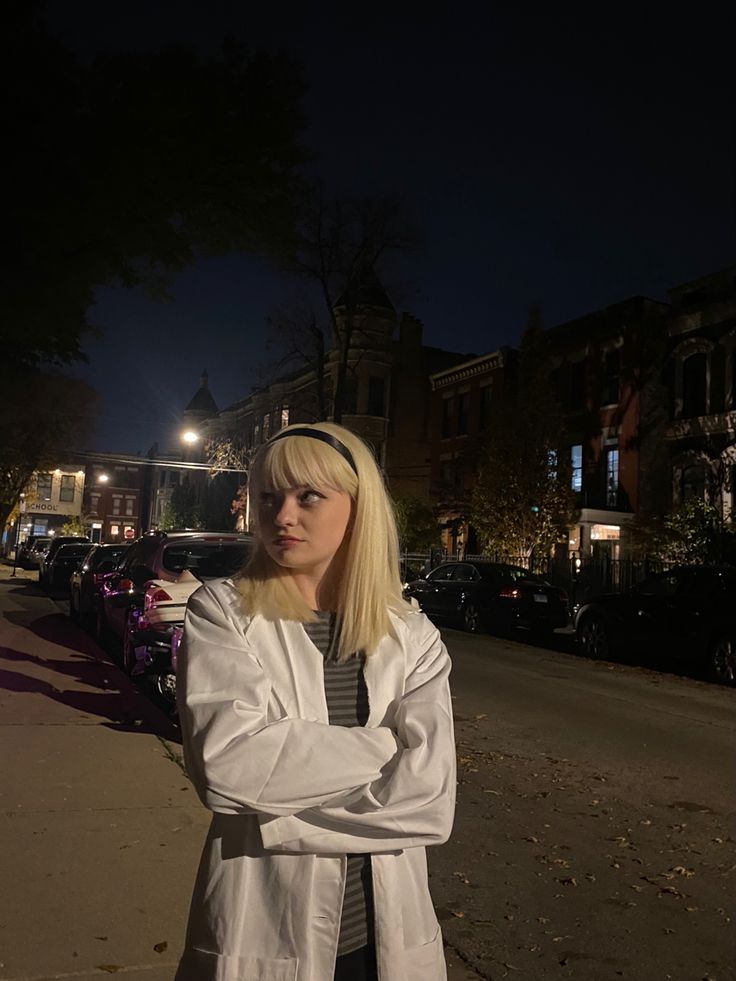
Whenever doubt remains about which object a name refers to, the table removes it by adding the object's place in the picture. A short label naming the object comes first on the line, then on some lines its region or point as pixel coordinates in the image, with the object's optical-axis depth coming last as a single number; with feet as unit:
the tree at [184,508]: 177.78
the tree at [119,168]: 34.06
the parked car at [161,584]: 30.01
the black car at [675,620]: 40.52
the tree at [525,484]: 83.41
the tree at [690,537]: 60.29
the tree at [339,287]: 111.34
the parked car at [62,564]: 89.56
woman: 5.33
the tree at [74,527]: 200.13
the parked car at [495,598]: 56.95
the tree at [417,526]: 102.73
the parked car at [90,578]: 52.21
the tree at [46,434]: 106.22
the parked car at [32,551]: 127.75
